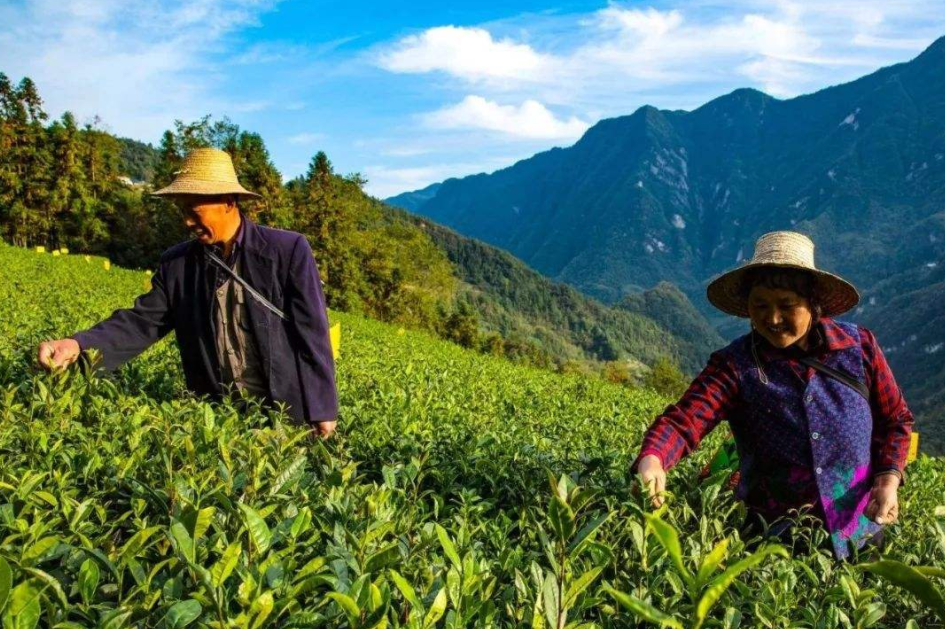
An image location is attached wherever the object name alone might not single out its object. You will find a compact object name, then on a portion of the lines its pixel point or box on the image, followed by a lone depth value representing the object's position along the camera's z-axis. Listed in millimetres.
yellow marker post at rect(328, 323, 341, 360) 4667
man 3604
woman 2727
